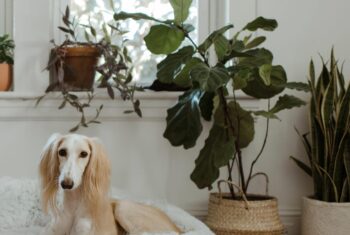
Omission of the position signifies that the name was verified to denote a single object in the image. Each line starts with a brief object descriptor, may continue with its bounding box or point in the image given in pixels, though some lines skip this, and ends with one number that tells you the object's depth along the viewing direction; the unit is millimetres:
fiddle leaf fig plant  2021
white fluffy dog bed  2057
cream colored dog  1589
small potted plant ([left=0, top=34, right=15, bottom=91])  2475
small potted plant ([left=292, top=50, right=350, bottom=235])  2150
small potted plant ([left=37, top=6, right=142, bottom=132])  2355
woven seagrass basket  2074
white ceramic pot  2131
